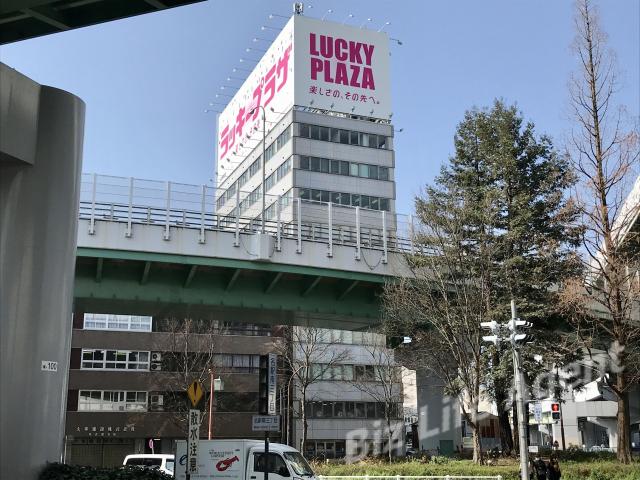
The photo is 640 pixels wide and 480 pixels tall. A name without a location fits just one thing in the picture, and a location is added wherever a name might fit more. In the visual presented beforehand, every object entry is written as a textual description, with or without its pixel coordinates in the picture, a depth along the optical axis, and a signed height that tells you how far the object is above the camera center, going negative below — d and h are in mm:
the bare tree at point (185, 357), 53562 +4514
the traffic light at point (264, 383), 13781 +637
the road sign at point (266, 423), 13609 -124
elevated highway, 23391 +5156
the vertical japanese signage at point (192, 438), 13762 -415
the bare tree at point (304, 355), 48750 +4539
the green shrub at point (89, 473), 11945 -943
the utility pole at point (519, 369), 20812 +1373
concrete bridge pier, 11867 +2632
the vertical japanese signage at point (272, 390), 13711 +501
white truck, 19906 -1245
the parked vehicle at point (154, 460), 27688 -1675
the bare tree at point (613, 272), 25078 +5029
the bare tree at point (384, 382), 51062 +2605
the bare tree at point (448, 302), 26000 +4099
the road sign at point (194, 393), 13500 +433
